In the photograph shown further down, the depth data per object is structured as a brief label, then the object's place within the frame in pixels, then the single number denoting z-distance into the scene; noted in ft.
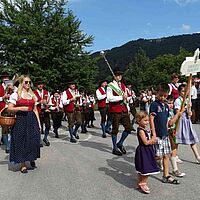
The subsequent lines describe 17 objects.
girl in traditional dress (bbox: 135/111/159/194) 17.33
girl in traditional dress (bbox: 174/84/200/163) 22.90
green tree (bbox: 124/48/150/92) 284.35
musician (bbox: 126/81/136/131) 41.28
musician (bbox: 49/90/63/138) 38.11
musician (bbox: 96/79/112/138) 41.08
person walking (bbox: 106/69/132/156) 27.01
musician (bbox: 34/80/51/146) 32.89
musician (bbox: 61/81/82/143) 35.76
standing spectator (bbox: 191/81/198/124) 50.74
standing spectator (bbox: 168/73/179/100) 25.49
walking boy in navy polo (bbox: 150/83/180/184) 18.93
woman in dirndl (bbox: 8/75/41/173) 21.79
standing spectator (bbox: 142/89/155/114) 46.39
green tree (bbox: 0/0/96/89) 108.68
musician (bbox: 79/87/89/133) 43.78
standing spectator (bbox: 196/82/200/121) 52.60
